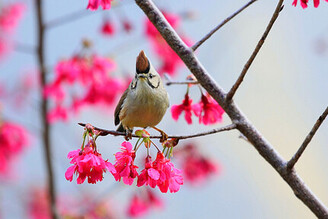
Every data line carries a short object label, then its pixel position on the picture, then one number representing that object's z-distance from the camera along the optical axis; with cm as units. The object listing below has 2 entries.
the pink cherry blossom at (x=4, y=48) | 732
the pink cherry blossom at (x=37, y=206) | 755
